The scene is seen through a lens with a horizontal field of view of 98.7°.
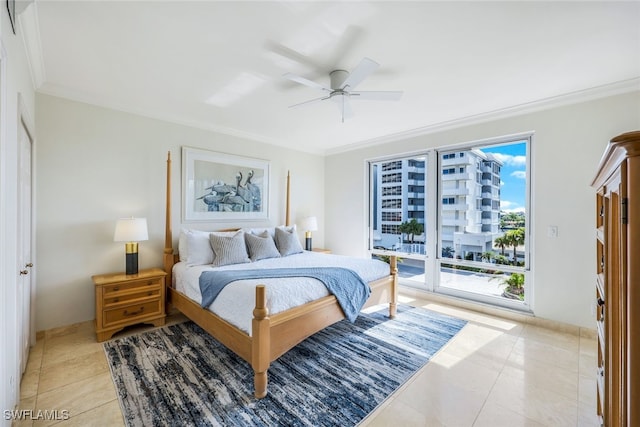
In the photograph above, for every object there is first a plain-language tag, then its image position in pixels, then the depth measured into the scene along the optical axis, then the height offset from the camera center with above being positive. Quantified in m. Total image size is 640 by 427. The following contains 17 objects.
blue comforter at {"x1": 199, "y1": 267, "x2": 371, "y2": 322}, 2.54 -0.64
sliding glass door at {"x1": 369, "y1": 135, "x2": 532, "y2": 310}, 3.47 -0.04
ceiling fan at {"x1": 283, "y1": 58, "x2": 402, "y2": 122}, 2.17 +1.10
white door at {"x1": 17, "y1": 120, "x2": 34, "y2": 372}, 1.98 -0.21
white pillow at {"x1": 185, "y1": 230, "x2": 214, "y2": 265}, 3.25 -0.42
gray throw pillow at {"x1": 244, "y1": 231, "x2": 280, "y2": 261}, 3.58 -0.42
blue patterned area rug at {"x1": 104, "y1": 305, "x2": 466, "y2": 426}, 1.80 -1.29
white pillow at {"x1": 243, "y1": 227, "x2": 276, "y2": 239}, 3.98 -0.23
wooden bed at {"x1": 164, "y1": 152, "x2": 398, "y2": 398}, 1.99 -0.94
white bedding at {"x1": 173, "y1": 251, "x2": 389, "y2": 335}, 2.19 -0.66
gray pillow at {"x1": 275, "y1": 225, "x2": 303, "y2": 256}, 3.96 -0.39
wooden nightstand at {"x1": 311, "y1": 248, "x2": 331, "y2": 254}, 5.03 -0.64
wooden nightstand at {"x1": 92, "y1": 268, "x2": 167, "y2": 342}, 2.72 -0.90
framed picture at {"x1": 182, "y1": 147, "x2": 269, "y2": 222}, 3.76 +0.42
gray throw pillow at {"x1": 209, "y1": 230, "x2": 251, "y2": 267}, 3.23 -0.41
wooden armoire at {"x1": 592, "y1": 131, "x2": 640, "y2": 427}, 0.79 -0.22
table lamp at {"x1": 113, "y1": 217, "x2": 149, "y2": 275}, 2.89 -0.23
